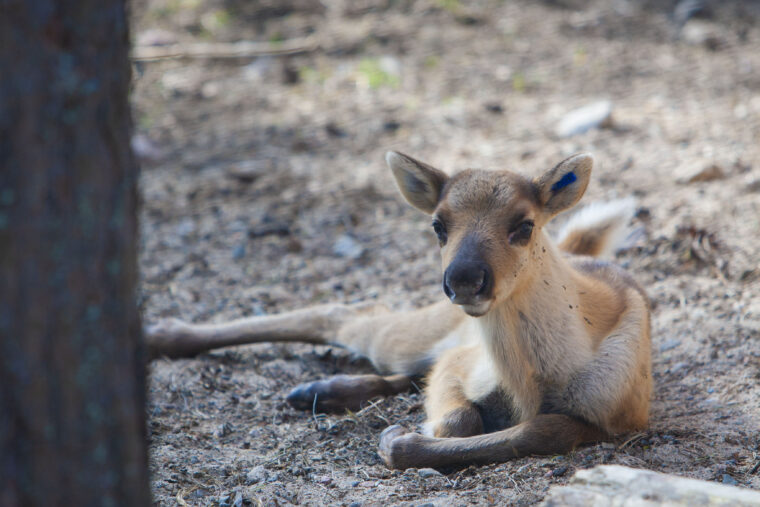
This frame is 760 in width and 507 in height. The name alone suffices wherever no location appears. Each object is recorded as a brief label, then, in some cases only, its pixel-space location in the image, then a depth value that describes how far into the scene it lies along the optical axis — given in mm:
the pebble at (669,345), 9727
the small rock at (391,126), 17433
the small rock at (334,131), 17656
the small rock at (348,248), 13375
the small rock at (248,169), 16094
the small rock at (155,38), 21464
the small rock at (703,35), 19422
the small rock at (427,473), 7414
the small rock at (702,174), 13477
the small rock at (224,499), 6906
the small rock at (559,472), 6924
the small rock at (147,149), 17281
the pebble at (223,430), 8578
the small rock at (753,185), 12961
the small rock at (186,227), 14492
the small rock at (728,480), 6617
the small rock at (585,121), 16125
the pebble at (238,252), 13625
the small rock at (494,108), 17719
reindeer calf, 7445
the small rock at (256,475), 7398
